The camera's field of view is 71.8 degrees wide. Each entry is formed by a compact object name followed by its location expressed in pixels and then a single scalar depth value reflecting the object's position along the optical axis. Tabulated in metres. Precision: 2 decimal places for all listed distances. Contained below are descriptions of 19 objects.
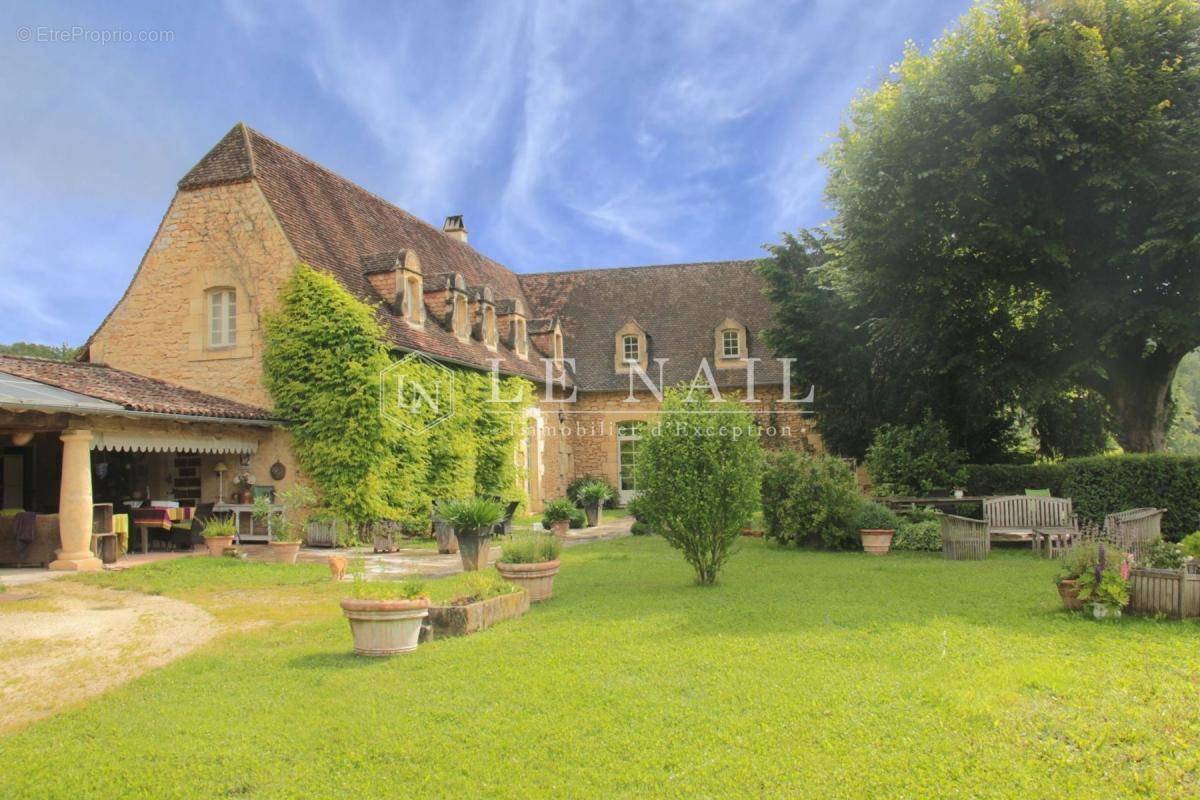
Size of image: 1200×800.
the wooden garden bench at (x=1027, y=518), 12.45
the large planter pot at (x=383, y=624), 6.14
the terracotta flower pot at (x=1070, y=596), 7.35
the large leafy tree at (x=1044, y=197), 12.90
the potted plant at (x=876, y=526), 13.06
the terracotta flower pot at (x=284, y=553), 12.43
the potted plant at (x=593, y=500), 19.56
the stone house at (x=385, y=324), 15.38
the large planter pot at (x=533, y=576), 8.39
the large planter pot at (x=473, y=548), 10.80
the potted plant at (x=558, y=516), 16.84
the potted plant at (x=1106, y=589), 7.00
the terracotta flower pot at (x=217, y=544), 12.88
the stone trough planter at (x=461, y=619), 6.86
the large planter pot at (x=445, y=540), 14.02
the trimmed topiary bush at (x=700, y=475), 9.23
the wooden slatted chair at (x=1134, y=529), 8.68
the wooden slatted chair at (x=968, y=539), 11.81
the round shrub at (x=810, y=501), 13.44
